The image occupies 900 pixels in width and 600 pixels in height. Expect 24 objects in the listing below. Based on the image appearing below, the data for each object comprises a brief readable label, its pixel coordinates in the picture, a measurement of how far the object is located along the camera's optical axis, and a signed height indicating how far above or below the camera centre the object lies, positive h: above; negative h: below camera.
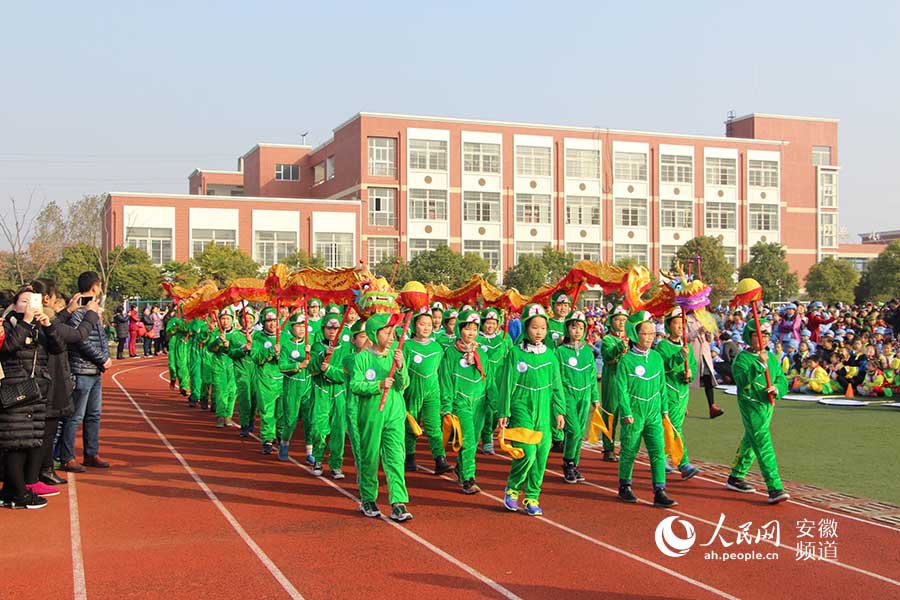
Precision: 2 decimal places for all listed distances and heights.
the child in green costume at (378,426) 7.21 -1.16
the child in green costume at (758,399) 7.73 -1.04
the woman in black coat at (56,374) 8.08 -0.84
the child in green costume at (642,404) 7.87 -1.07
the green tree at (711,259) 45.03 +1.28
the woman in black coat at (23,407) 7.41 -1.03
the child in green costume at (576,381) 9.02 -1.03
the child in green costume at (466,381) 8.77 -0.97
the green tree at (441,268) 42.97 +0.79
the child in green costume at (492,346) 9.43 -0.68
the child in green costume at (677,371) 8.80 -0.87
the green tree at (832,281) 46.62 +0.12
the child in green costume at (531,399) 7.43 -1.01
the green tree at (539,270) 44.75 +0.72
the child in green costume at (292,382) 10.01 -1.13
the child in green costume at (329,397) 8.46 -1.18
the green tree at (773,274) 48.82 +0.53
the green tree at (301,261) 43.06 +1.16
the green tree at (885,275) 43.47 +0.40
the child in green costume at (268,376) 10.58 -1.10
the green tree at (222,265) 40.19 +0.90
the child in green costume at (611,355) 9.10 -0.74
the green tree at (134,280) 36.75 +0.19
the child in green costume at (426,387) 9.03 -1.07
